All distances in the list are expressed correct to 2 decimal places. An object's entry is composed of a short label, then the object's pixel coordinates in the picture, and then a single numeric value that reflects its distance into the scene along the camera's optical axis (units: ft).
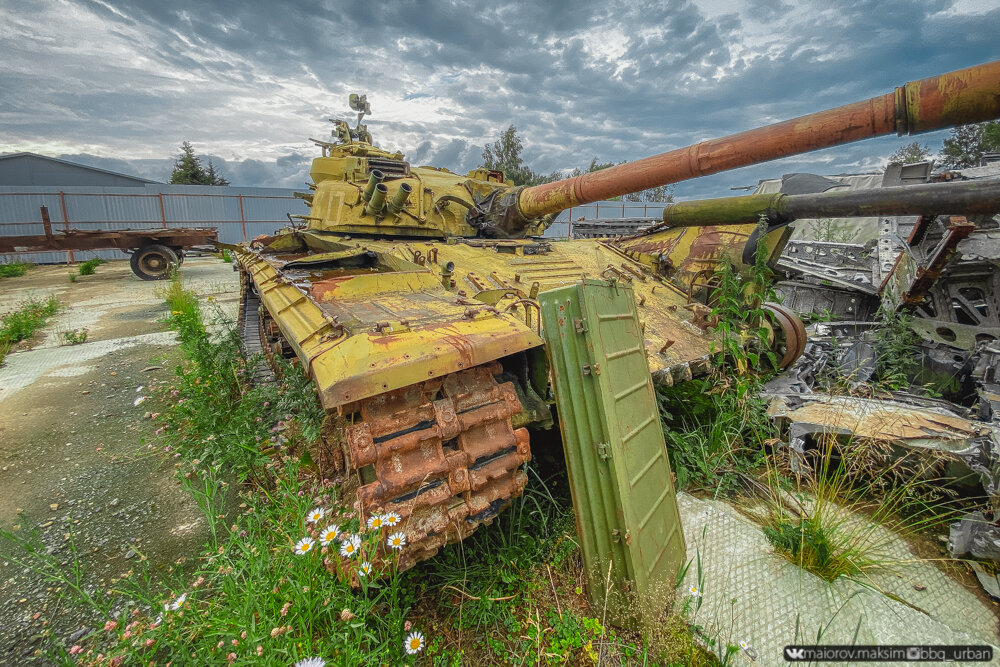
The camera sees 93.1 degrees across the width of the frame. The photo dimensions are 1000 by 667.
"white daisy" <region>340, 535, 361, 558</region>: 5.79
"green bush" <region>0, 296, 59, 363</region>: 21.02
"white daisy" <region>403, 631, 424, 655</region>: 5.53
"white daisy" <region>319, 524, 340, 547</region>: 5.64
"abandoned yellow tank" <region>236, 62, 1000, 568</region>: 6.09
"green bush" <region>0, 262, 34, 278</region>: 45.65
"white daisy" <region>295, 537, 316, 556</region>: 5.75
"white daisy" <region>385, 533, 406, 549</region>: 5.63
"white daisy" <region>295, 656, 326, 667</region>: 4.66
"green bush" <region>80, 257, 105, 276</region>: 45.19
